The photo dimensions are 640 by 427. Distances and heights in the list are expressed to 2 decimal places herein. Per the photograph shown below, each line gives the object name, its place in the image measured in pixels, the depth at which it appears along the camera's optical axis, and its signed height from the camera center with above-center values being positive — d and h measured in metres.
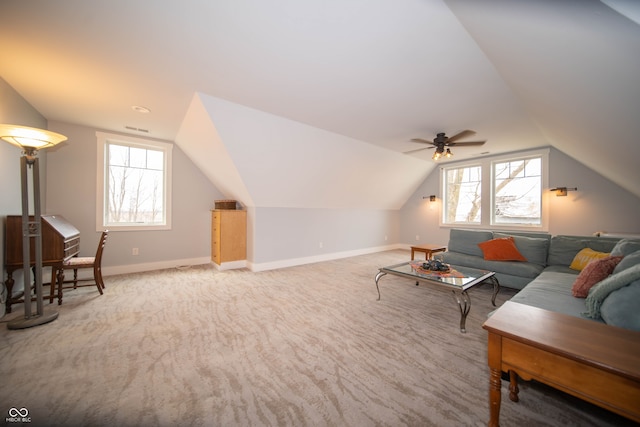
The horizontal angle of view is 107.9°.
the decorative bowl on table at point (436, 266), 2.91 -0.72
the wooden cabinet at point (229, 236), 4.61 -0.56
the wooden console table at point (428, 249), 4.73 -0.82
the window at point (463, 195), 6.20 +0.42
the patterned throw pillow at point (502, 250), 3.51 -0.61
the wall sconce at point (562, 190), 4.80 +0.43
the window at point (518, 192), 5.34 +0.45
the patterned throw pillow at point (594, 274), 1.97 -0.54
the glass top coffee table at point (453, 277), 2.38 -0.78
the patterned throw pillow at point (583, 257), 2.84 -0.58
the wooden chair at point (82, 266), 2.88 -0.76
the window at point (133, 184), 4.15 +0.47
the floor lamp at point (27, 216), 2.18 -0.08
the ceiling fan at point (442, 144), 3.69 +1.06
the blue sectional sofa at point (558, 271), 1.31 -0.61
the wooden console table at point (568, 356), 0.89 -0.60
